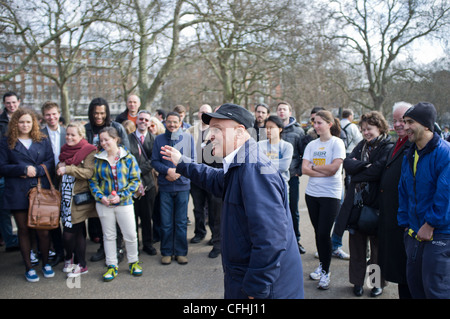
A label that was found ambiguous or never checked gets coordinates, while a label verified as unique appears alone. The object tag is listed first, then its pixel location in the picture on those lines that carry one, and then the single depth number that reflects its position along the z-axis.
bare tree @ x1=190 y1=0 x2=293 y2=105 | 13.28
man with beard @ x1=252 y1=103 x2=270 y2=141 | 5.55
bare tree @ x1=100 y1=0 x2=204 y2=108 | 12.25
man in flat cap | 1.77
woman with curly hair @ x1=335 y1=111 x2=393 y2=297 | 3.40
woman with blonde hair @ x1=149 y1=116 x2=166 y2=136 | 5.57
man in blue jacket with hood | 2.43
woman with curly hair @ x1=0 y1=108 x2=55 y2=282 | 3.99
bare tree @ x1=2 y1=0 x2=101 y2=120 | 11.43
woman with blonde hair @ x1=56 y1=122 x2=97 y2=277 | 4.02
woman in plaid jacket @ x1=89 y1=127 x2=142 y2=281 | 4.05
